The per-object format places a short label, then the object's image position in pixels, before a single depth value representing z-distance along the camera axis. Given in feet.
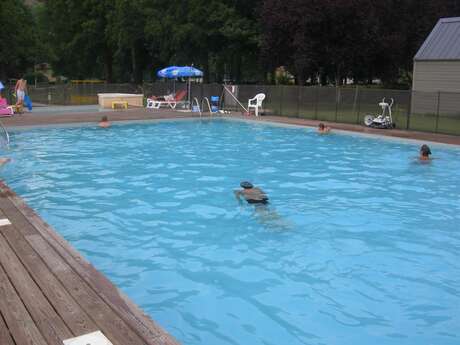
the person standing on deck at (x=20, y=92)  74.30
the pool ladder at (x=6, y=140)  48.58
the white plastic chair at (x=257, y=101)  75.46
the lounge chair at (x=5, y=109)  70.69
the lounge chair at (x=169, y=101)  87.45
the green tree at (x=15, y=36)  107.24
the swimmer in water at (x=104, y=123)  63.26
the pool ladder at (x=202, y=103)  77.96
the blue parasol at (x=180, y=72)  87.71
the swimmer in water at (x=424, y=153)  41.37
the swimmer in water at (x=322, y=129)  57.31
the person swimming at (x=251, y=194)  28.04
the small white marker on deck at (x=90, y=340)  11.13
